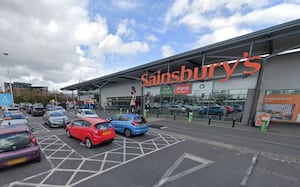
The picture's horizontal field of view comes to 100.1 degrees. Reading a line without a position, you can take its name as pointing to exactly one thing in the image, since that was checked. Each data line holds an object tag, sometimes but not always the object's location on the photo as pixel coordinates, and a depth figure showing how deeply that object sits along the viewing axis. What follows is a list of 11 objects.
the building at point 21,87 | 51.21
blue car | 8.05
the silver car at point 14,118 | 9.26
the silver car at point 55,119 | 10.77
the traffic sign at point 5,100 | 13.17
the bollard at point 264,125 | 10.25
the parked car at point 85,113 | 13.91
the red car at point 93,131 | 6.04
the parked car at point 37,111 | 19.00
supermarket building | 11.71
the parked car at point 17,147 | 3.95
